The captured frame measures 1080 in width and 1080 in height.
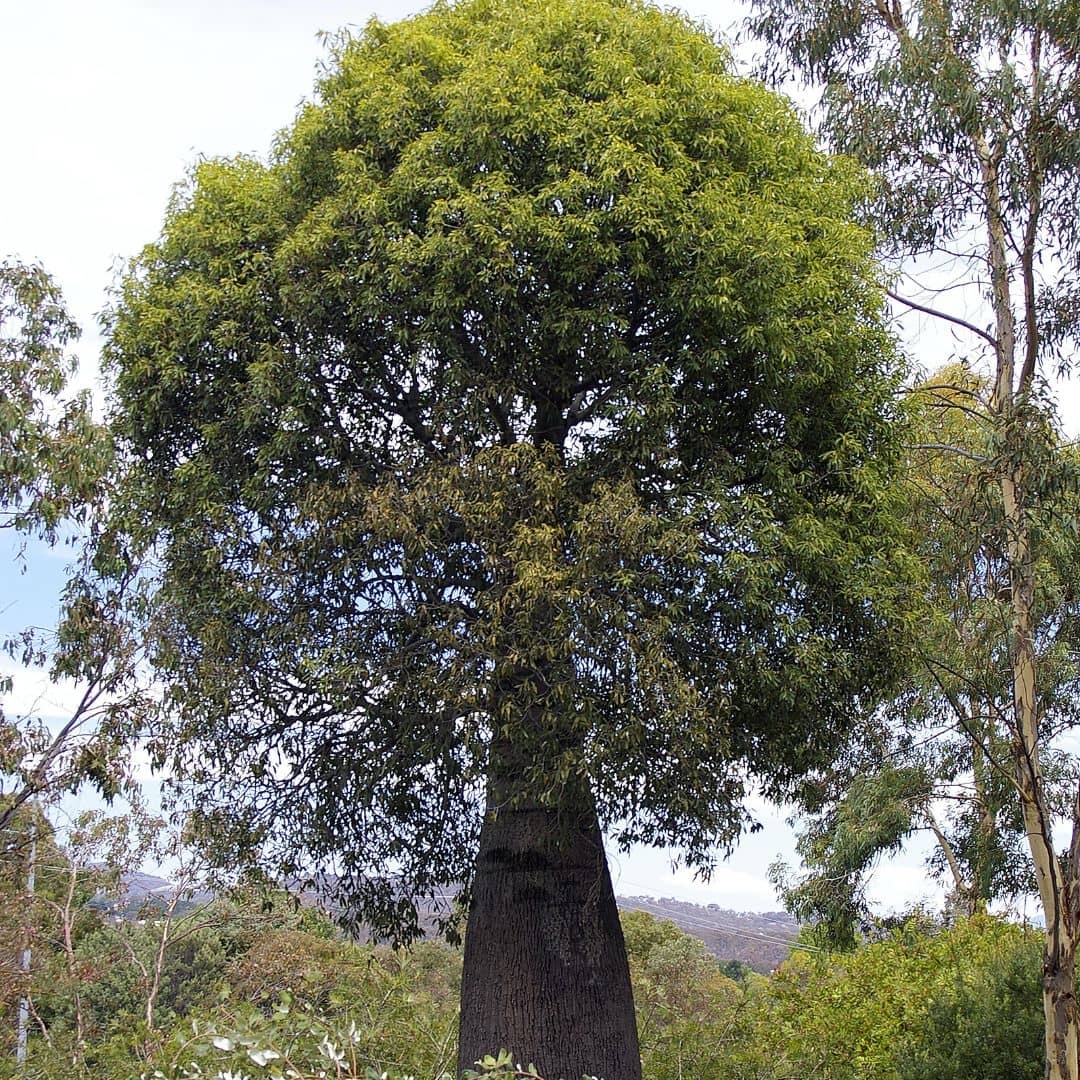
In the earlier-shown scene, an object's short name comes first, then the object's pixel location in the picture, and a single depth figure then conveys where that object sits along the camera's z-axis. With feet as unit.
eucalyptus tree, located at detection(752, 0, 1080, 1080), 30.27
